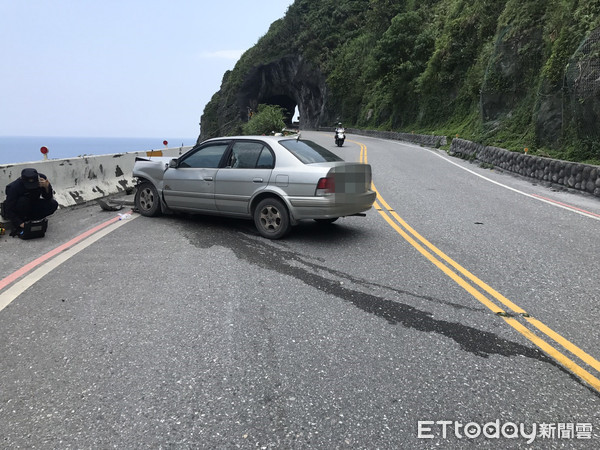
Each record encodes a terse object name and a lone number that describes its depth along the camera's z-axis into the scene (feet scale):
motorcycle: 93.81
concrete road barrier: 28.68
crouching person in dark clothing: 23.56
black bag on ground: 23.17
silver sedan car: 22.15
